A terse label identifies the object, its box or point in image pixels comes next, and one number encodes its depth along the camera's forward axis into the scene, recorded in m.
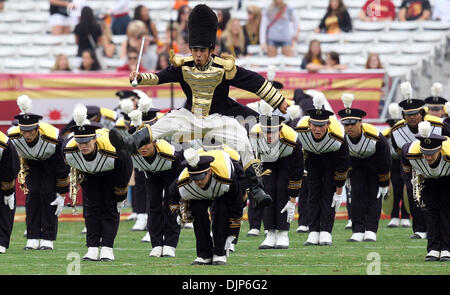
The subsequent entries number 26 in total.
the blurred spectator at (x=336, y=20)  23.64
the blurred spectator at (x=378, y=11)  24.12
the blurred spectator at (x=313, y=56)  21.94
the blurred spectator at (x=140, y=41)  22.50
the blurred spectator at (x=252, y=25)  23.34
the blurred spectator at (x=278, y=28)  23.22
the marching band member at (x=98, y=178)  12.98
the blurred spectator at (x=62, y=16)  24.47
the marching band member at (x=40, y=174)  14.48
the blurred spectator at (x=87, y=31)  23.45
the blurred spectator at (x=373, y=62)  21.52
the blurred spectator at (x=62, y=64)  21.78
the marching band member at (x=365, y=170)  15.72
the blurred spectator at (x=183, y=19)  22.94
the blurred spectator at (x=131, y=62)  21.91
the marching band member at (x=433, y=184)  12.68
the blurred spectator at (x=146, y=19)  23.22
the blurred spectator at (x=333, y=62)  21.48
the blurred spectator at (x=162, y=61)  21.61
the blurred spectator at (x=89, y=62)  22.33
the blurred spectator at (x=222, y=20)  23.06
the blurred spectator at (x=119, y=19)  24.15
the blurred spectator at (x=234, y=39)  22.80
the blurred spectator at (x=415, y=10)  23.86
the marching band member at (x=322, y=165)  15.09
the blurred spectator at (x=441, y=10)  23.53
